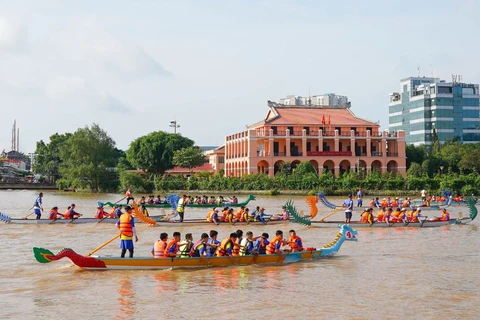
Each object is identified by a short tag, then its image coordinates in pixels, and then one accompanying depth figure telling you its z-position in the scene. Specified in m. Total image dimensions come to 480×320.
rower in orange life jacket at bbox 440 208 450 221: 28.25
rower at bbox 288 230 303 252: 17.91
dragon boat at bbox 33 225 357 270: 15.24
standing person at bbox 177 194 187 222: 27.86
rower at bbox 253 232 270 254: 17.09
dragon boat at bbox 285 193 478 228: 25.56
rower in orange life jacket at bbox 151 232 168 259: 15.66
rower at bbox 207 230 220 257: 16.30
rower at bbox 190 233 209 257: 16.04
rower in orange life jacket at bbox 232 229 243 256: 16.77
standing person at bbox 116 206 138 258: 15.61
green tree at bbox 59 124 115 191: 69.12
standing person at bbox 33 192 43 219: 27.98
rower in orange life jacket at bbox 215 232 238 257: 16.45
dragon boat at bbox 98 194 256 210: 39.22
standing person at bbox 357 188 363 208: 39.75
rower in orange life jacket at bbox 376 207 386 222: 26.89
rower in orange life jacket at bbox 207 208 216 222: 27.73
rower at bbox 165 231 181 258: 15.64
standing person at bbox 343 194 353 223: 27.09
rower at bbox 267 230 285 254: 17.28
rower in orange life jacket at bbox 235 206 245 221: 28.15
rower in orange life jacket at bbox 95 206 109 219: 27.86
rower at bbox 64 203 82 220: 27.77
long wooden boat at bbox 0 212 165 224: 27.58
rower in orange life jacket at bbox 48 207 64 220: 27.38
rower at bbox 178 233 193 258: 15.91
